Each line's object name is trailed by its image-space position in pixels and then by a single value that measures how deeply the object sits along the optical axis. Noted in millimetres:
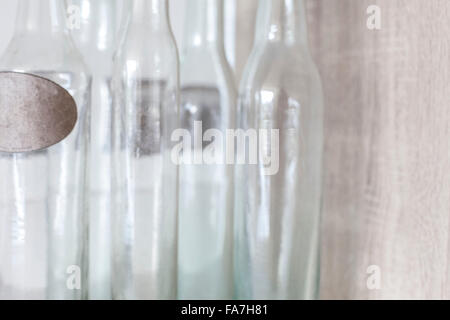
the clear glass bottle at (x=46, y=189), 430
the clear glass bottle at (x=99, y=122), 480
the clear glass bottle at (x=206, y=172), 479
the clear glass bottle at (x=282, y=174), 443
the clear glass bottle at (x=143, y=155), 441
